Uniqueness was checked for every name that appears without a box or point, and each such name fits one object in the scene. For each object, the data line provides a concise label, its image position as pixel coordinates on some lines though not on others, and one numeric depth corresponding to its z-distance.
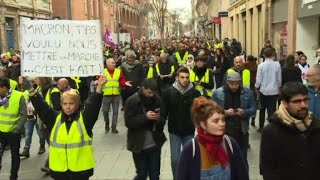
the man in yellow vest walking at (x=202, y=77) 9.00
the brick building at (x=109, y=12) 43.69
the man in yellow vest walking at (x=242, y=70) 9.25
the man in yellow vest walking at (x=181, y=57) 15.65
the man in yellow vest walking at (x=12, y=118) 7.11
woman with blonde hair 4.95
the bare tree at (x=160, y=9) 37.91
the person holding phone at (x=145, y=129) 5.85
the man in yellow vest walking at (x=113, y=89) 10.98
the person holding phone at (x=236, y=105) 6.33
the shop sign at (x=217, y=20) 41.88
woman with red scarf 3.48
